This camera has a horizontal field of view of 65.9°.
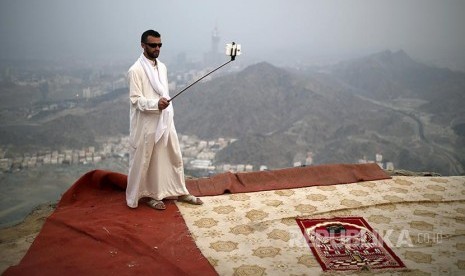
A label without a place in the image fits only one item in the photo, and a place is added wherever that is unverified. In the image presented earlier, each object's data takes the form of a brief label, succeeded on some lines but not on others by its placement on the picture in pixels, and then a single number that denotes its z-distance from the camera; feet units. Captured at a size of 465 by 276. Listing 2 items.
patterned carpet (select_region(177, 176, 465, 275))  7.70
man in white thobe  9.66
